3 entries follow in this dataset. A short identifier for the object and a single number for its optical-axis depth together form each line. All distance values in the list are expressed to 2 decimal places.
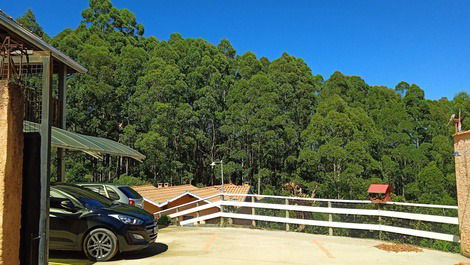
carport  4.48
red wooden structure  13.65
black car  7.15
